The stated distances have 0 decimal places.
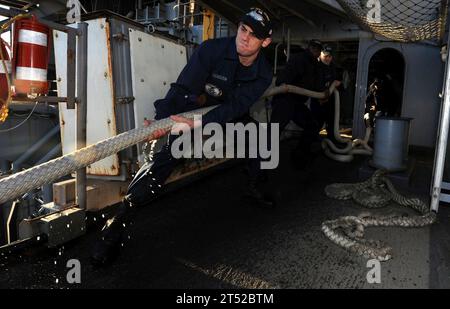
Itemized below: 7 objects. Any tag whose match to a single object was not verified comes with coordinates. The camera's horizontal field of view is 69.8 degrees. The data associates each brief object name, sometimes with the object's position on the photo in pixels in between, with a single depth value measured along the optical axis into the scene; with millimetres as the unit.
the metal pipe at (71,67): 1926
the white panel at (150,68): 2504
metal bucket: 3158
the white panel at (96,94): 2342
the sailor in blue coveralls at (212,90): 1898
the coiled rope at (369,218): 1815
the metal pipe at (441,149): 2188
